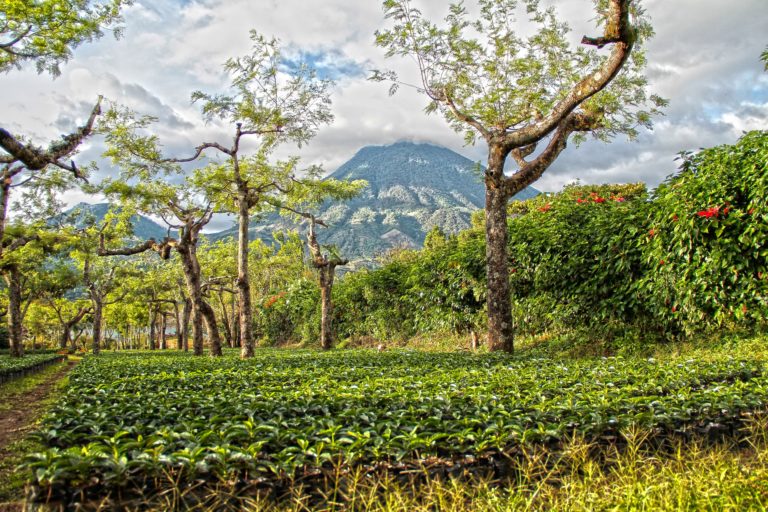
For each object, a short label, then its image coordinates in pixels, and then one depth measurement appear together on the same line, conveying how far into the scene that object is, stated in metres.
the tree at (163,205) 13.17
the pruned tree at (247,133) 12.75
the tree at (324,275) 17.30
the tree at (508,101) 9.36
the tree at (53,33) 8.70
